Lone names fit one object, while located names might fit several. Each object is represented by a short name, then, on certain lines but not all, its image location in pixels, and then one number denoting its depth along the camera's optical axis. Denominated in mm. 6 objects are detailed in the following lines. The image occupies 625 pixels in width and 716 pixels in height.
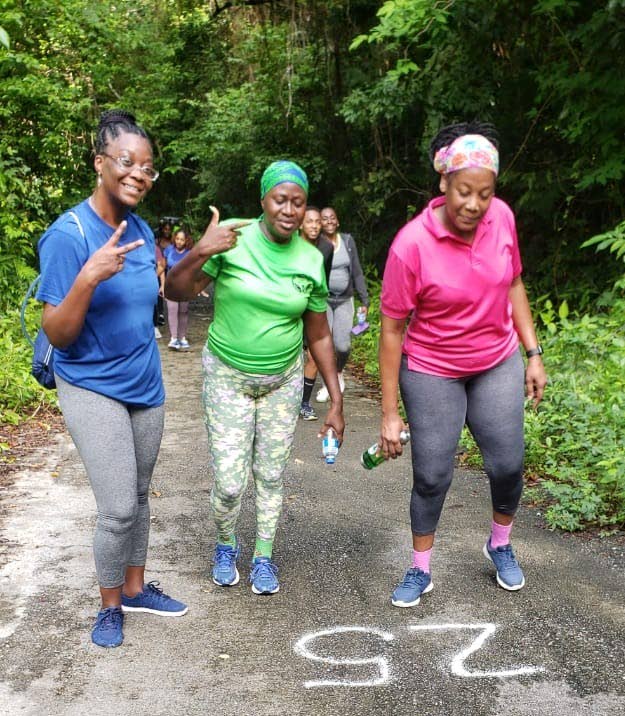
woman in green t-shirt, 4223
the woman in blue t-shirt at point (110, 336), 3471
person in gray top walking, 8703
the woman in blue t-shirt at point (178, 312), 13445
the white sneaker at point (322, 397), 9672
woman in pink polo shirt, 3938
